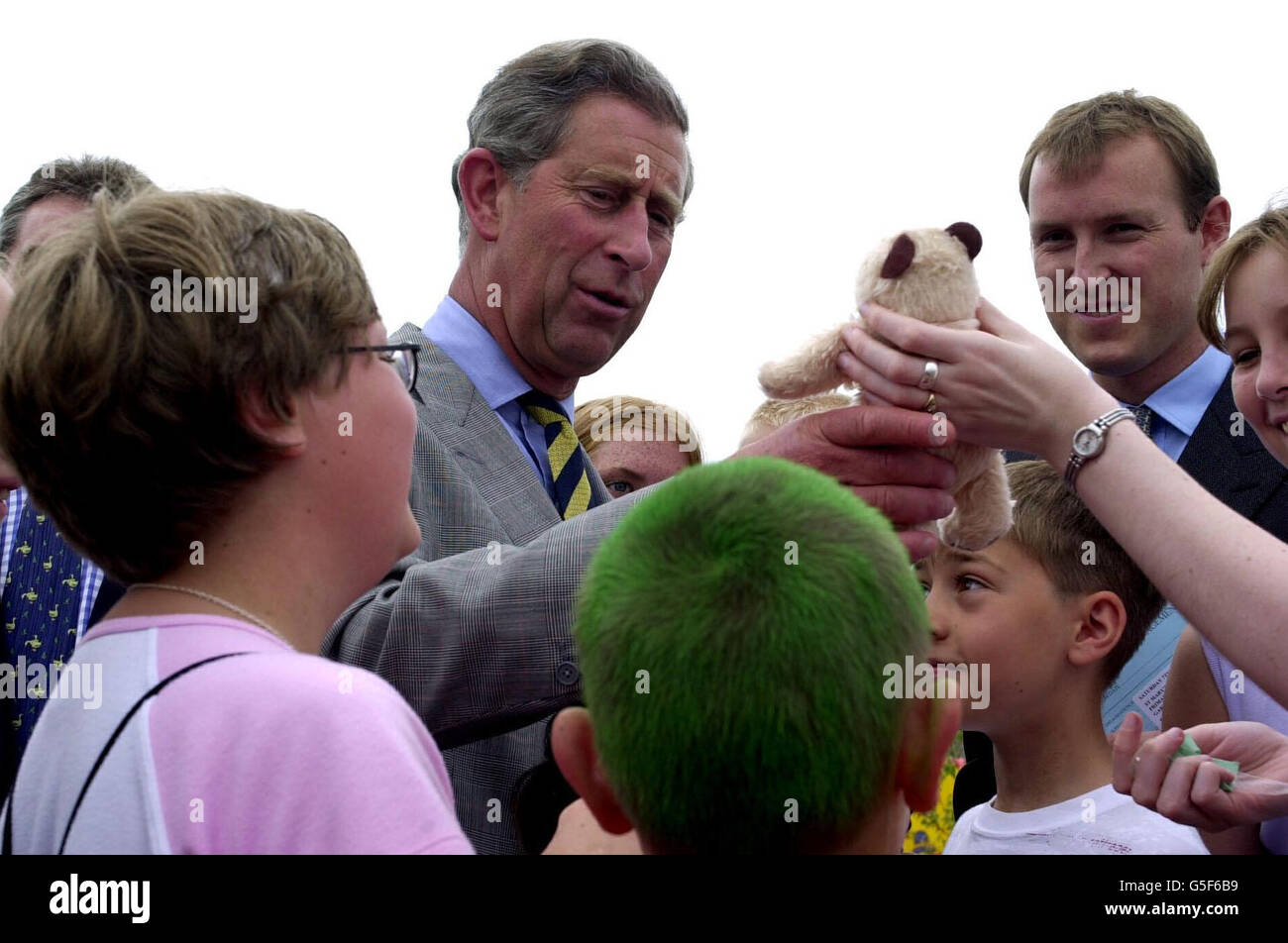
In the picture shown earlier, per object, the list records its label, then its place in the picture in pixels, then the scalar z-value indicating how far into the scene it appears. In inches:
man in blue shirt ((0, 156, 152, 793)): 106.3
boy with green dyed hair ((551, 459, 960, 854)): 48.8
